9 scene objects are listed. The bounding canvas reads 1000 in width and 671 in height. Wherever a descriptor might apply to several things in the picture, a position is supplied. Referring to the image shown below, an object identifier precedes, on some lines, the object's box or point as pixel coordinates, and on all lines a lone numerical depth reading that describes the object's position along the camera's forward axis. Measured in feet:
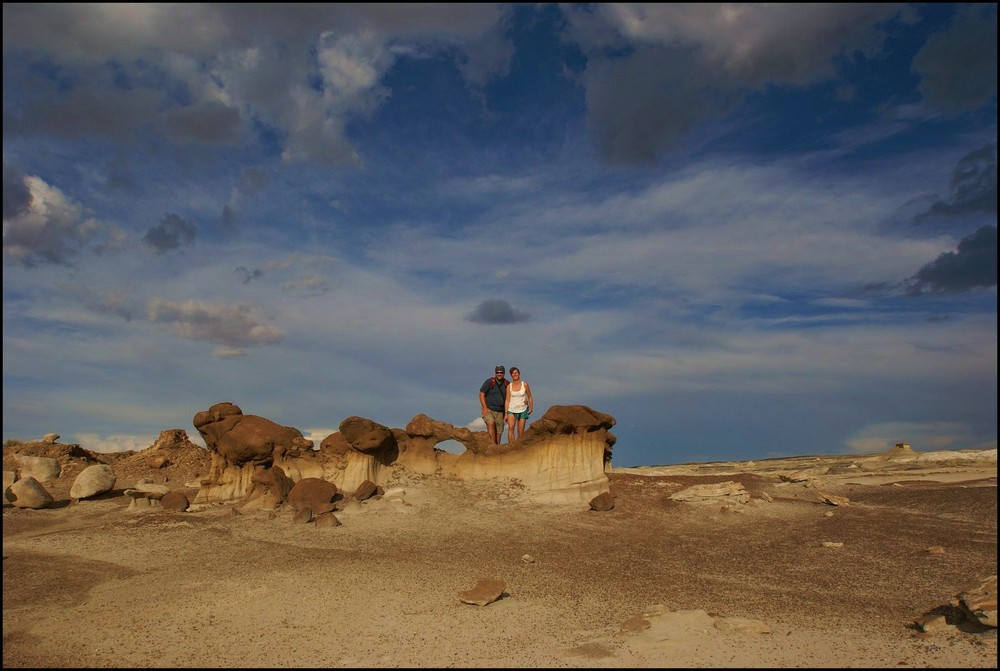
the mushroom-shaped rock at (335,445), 51.60
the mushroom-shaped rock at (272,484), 47.14
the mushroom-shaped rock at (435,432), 53.36
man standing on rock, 54.03
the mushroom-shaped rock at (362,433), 50.39
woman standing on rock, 53.11
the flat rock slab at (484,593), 26.91
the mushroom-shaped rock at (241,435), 50.11
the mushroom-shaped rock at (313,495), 45.57
